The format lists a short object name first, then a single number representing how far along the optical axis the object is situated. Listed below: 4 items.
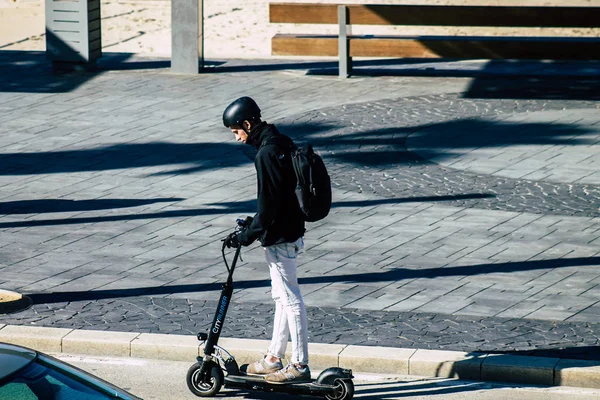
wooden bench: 35.62
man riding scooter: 13.28
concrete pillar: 37.25
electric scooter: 13.36
